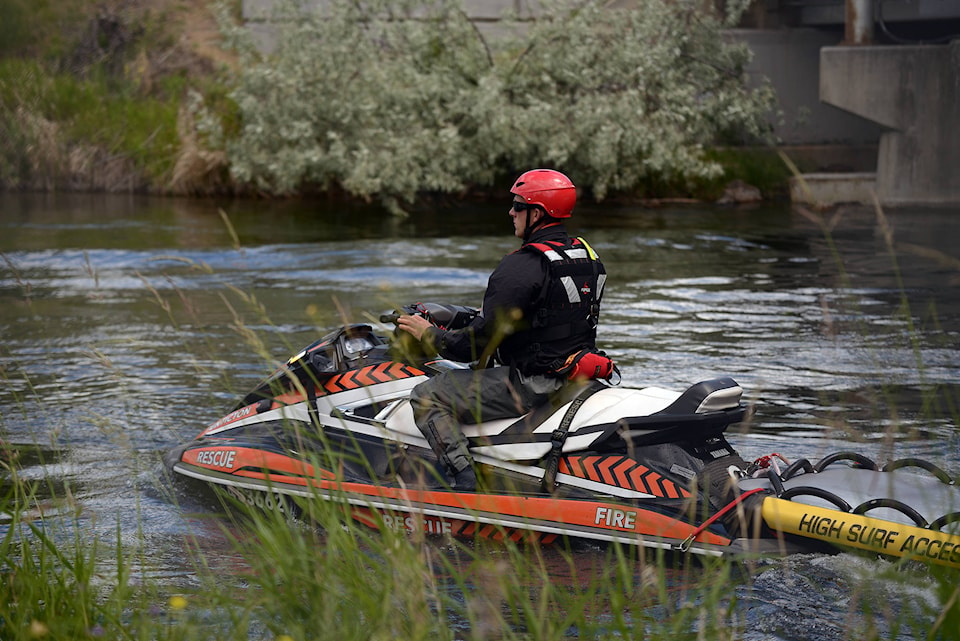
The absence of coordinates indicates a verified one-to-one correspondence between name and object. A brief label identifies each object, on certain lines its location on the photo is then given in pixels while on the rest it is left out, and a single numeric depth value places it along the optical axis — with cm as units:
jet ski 1098
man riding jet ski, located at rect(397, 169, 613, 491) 1241
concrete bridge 4778
